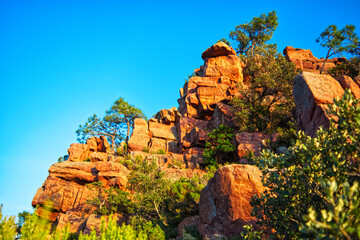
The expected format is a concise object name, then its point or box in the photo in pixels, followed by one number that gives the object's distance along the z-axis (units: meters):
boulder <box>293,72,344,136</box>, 16.65
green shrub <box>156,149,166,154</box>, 37.24
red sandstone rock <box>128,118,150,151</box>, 38.22
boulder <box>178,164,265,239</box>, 12.46
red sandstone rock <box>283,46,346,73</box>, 53.34
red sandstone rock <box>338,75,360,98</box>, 18.56
